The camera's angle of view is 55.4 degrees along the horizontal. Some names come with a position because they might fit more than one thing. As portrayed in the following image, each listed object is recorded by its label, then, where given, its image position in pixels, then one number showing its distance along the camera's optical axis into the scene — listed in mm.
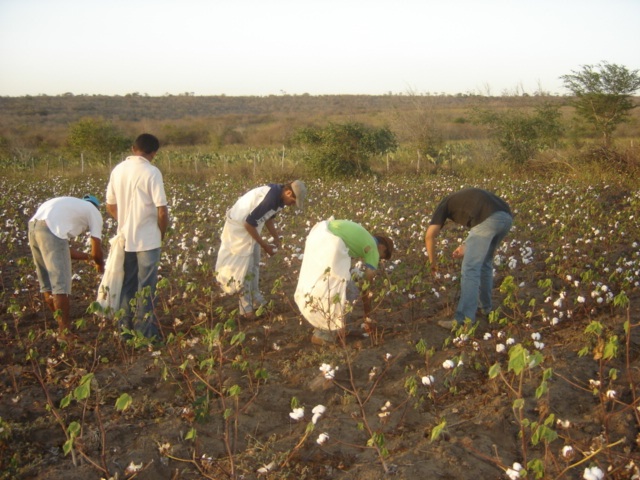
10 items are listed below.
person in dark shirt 5148
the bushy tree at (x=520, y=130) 18812
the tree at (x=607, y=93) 20125
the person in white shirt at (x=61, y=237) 4926
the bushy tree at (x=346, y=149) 18078
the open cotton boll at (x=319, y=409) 2946
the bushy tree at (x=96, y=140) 23047
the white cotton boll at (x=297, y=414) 2976
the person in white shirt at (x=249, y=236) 5375
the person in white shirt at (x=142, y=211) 4859
